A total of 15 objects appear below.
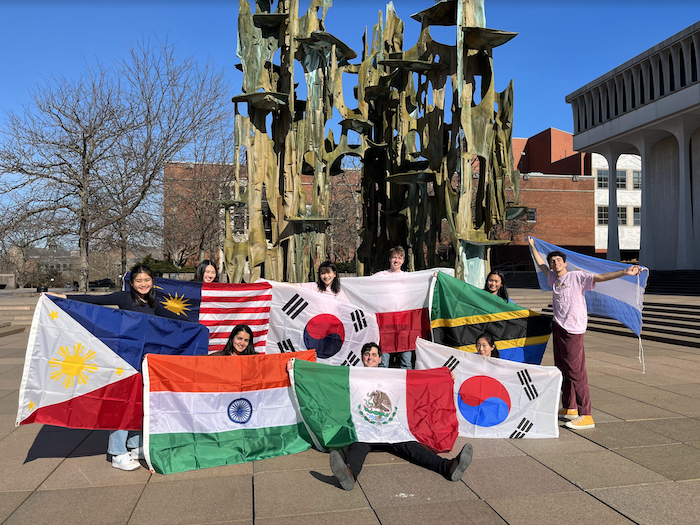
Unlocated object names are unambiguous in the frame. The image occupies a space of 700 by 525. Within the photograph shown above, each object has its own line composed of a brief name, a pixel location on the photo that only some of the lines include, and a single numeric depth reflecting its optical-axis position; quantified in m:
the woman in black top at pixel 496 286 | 7.21
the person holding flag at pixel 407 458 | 4.39
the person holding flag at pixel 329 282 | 7.06
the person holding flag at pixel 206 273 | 7.62
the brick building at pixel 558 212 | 53.81
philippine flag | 4.91
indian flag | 4.90
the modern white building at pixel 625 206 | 55.41
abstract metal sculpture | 13.14
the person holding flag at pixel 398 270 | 7.20
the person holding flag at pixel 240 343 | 5.44
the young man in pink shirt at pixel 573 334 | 6.17
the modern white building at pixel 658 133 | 33.59
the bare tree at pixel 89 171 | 22.20
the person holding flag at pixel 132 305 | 4.93
